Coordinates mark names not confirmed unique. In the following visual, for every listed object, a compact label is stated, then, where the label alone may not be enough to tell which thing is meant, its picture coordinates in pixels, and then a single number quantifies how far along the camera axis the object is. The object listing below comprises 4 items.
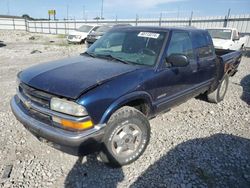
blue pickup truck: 2.23
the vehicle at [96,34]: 14.73
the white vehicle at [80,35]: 17.12
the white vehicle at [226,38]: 10.38
